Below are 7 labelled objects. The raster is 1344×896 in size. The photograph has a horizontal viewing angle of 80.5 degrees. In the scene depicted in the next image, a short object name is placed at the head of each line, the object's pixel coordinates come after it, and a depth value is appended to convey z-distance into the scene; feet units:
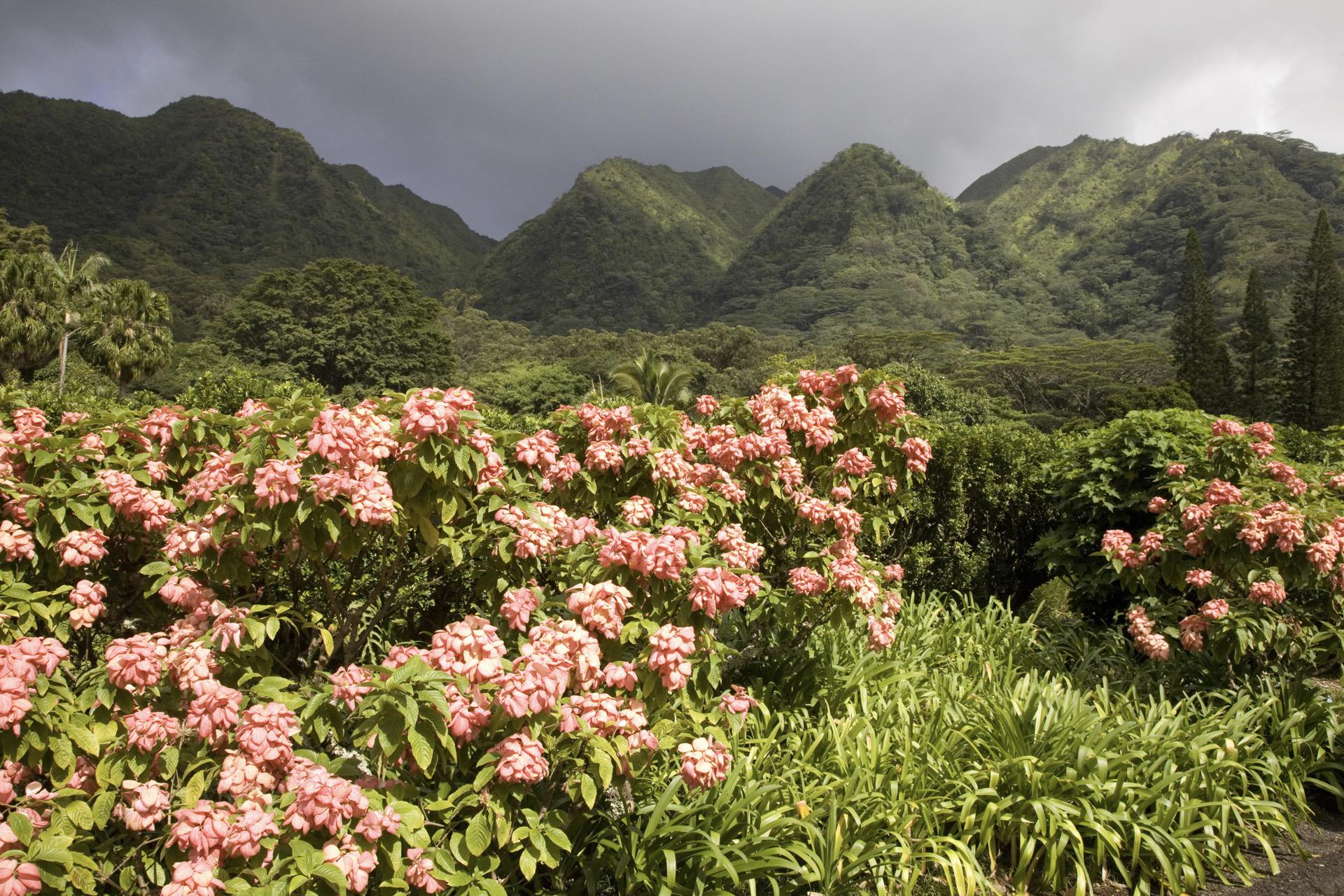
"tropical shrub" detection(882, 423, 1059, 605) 19.93
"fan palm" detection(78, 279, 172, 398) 92.94
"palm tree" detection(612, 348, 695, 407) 90.48
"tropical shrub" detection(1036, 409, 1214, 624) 16.93
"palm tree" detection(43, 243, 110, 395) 87.61
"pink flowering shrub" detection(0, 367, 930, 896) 5.72
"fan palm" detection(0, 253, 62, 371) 78.18
